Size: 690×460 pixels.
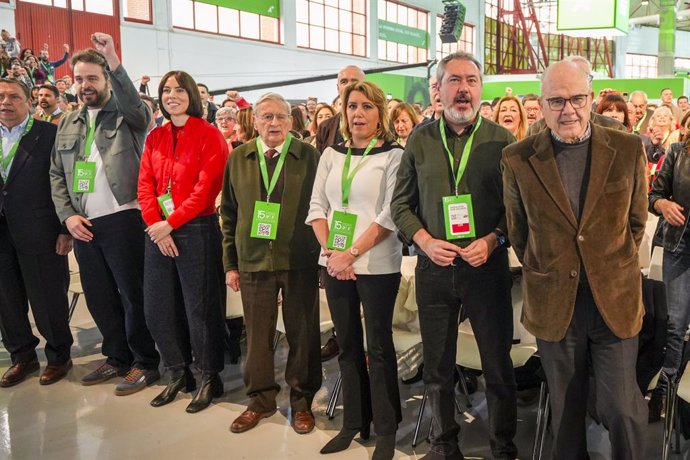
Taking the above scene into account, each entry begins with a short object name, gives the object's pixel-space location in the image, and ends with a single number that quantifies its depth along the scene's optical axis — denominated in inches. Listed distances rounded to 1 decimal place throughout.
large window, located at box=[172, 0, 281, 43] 552.7
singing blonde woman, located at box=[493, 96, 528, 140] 161.5
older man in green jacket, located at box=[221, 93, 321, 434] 114.7
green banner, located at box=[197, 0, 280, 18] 588.6
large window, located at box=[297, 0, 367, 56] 673.6
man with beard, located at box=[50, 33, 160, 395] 135.0
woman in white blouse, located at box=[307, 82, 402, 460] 102.0
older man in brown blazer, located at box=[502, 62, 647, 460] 76.3
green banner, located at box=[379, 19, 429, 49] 782.5
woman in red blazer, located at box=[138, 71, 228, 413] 124.0
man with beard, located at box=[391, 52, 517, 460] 91.0
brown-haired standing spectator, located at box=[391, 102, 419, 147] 179.3
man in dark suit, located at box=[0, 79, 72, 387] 142.9
